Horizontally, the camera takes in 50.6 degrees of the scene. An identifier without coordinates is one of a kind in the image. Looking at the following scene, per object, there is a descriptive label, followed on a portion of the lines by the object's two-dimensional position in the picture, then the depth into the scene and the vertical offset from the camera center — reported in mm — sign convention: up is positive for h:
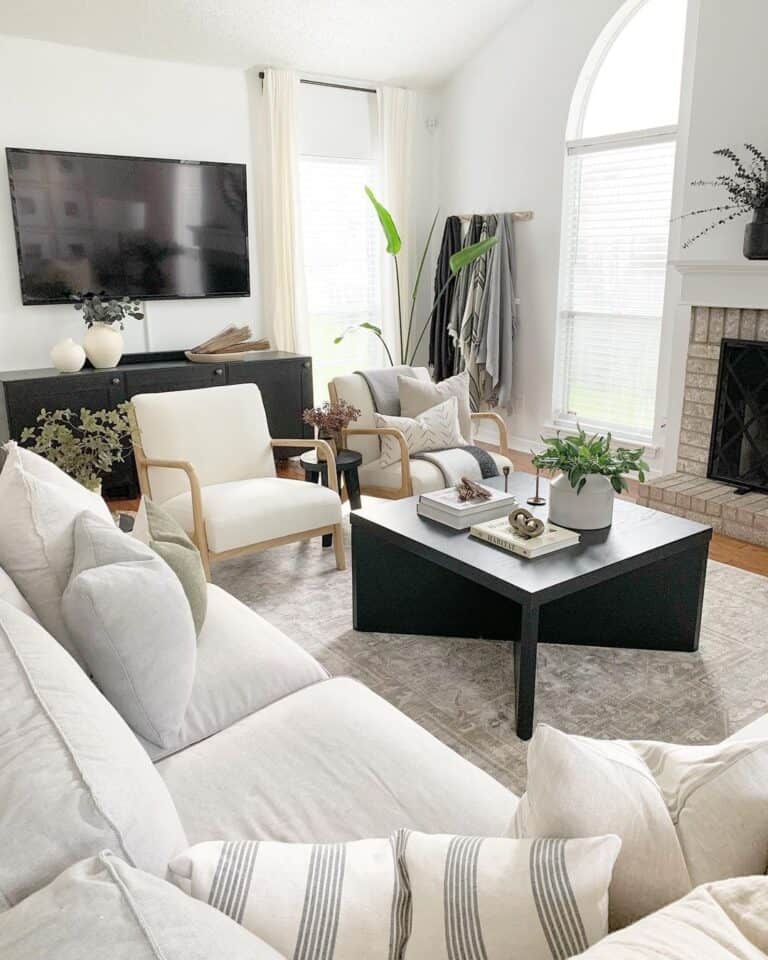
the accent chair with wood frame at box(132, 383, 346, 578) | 3170 -847
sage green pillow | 1893 -656
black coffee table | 2529 -1052
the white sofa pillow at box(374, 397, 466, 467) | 3912 -759
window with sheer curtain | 5592 +329
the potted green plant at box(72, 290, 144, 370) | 4656 -324
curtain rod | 5453 +1235
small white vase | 4512 -453
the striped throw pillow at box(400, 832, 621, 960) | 810 -637
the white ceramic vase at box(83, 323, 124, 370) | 4652 -405
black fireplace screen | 4180 -749
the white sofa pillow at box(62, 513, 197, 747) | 1483 -648
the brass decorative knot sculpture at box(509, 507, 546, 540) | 2605 -794
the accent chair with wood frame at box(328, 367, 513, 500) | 3789 -887
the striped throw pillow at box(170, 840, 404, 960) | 890 -698
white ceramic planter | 2713 -759
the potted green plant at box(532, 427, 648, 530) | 2691 -656
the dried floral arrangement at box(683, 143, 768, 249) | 3920 +422
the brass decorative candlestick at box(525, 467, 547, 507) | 3045 -837
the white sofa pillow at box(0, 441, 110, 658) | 1639 -543
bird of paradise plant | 5312 +137
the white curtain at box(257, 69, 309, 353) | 5254 +360
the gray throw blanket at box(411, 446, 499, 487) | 3861 -898
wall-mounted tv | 4598 +270
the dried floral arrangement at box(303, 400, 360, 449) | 3799 -662
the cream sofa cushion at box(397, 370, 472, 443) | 4145 -612
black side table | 3752 -894
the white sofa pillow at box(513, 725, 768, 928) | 879 -595
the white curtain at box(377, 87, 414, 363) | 5785 +706
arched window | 4789 +326
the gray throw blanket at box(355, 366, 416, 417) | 4184 -594
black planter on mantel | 3850 +164
